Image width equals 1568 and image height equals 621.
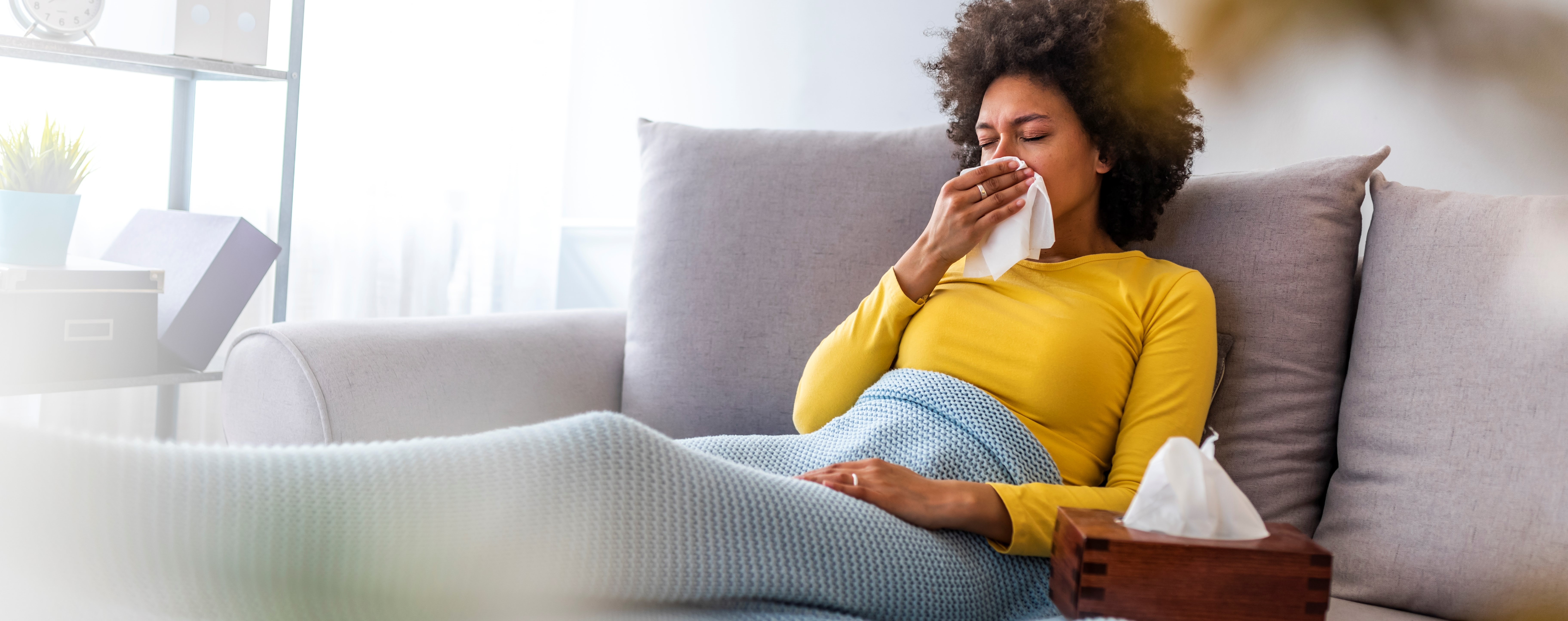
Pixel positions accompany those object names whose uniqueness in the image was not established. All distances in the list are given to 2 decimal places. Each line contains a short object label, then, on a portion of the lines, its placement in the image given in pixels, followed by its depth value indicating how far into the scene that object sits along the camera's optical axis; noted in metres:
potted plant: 1.56
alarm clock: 1.65
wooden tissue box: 0.73
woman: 1.20
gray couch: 1.06
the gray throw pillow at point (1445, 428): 1.02
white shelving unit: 1.66
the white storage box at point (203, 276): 1.76
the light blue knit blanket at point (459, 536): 0.65
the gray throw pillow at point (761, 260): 1.59
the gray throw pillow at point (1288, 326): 1.24
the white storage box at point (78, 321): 1.55
